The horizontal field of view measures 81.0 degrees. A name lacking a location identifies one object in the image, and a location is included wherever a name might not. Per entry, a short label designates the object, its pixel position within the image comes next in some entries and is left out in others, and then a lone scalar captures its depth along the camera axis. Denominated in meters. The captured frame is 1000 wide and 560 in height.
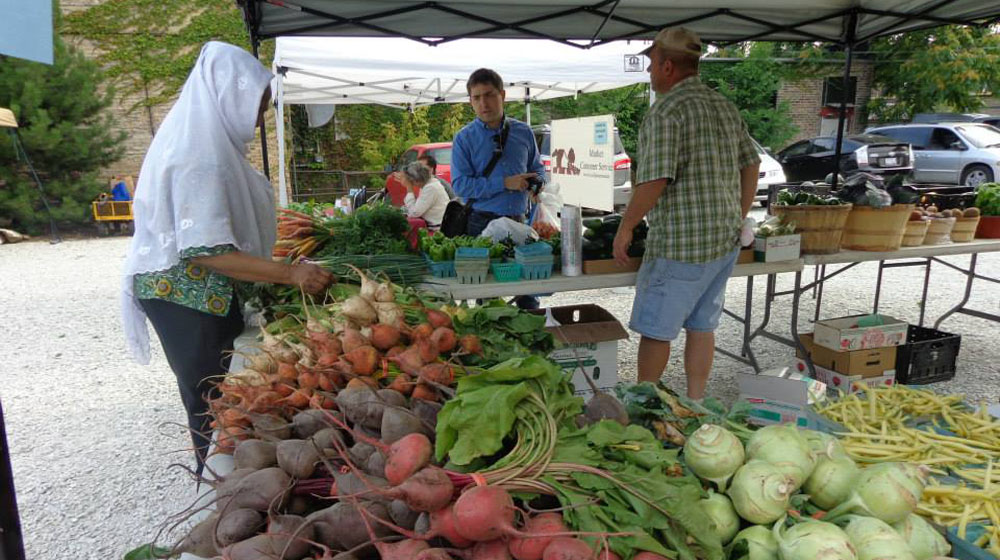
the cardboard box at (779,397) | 2.34
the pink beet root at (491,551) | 0.97
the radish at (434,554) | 0.96
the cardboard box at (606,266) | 3.51
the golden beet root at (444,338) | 1.73
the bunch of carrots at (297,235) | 3.52
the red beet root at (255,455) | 1.27
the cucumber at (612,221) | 3.60
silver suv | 12.86
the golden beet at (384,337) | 1.78
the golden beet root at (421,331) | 1.78
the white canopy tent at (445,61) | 6.29
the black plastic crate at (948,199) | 4.55
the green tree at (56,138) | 11.41
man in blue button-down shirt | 4.28
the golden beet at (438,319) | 1.90
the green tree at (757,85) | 18.02
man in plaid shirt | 3.02
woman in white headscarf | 2.06
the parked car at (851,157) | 12.77
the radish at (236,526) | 1.11
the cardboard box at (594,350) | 3.43
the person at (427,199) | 6.87
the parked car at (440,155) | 10.52
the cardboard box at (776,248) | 3.71
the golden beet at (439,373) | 1.51
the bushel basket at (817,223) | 3.78
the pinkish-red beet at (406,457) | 1.11
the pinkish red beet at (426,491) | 1.00
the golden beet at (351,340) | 1.72
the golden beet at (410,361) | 1.57
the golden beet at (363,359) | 1.67
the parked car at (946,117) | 17.29
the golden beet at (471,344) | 1.76
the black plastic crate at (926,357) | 4.06
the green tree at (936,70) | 15.98
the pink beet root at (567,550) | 0.92
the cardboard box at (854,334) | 3.93
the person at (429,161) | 7.68
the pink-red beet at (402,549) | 0.98
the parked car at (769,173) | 12.02
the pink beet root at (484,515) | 0.94
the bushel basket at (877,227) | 3.88
